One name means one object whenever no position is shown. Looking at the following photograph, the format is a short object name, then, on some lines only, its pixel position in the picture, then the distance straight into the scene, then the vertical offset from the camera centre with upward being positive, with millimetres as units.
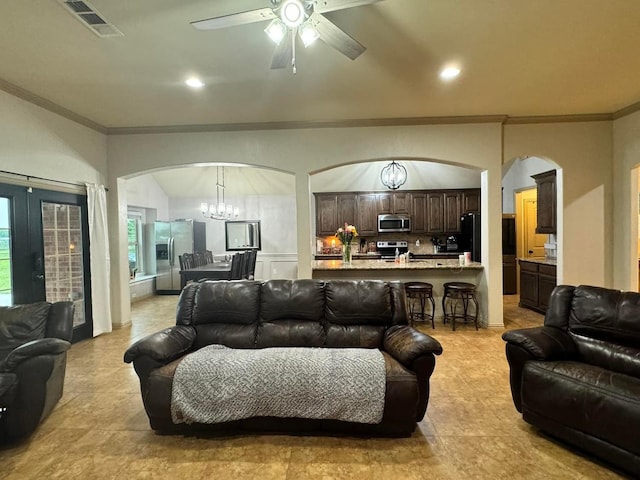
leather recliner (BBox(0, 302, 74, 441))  2229 -864
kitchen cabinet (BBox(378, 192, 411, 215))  7980 +699
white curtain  4672 -254
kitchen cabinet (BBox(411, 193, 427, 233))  7977 +431
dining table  5879 -645
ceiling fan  1959 +1301
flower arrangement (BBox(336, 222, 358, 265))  5215 -90
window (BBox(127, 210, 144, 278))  7617 -105
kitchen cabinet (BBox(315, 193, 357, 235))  8070 +549
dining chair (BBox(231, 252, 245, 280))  5801 -527
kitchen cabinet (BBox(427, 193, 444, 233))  7930 +435
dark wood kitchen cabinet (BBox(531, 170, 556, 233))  5480 +448
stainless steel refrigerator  7887 -248
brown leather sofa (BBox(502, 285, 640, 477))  1913 -932
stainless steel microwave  7902 +190
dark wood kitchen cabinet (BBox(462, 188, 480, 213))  7812 +684
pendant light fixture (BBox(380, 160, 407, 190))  7472 +1276
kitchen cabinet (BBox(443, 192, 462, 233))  7867 +453
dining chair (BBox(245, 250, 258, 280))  6605 -589
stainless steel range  8070 -375
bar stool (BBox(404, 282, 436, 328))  4820 -984
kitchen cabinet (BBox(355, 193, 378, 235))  8039 +509
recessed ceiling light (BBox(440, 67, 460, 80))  3326 +1572
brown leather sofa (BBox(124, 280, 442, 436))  2594 -727
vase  5266 -311
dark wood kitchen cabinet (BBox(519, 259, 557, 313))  5445 -933
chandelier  7606 +643
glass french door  3625 -106
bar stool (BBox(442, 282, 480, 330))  4730 -1012
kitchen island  4922 -613
